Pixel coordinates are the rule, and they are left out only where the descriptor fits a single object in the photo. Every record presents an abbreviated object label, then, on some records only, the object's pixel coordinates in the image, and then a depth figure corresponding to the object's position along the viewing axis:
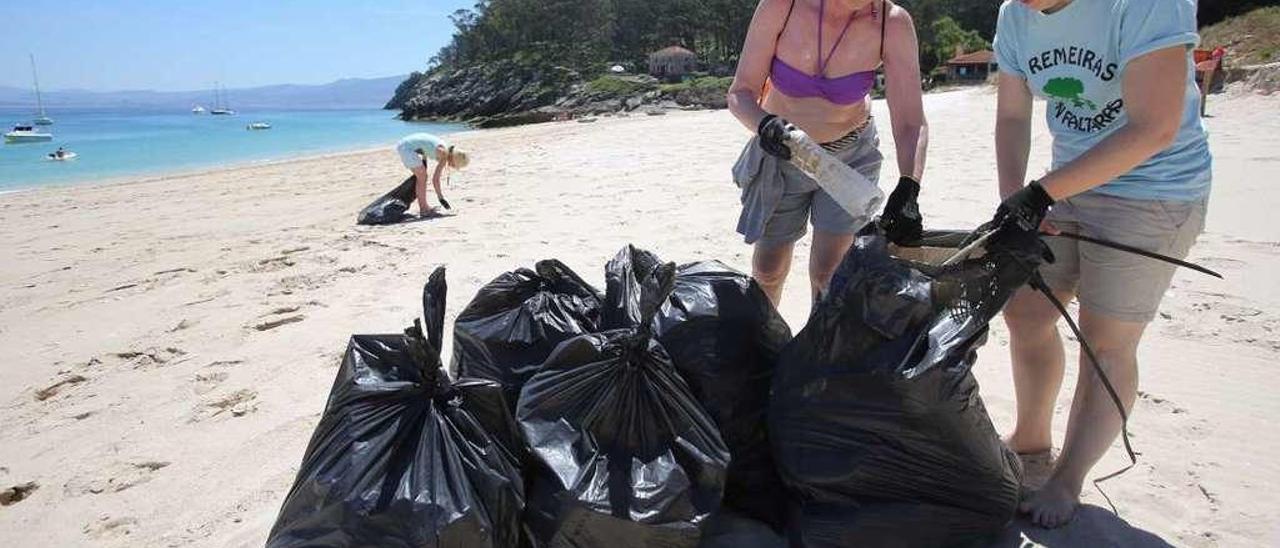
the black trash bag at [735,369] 1.85
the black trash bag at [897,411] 1.59
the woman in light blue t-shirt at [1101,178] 1.57
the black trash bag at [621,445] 1.52
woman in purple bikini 2.24
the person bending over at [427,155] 6.79
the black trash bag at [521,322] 1.94
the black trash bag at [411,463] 1.41
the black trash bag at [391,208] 6.42
